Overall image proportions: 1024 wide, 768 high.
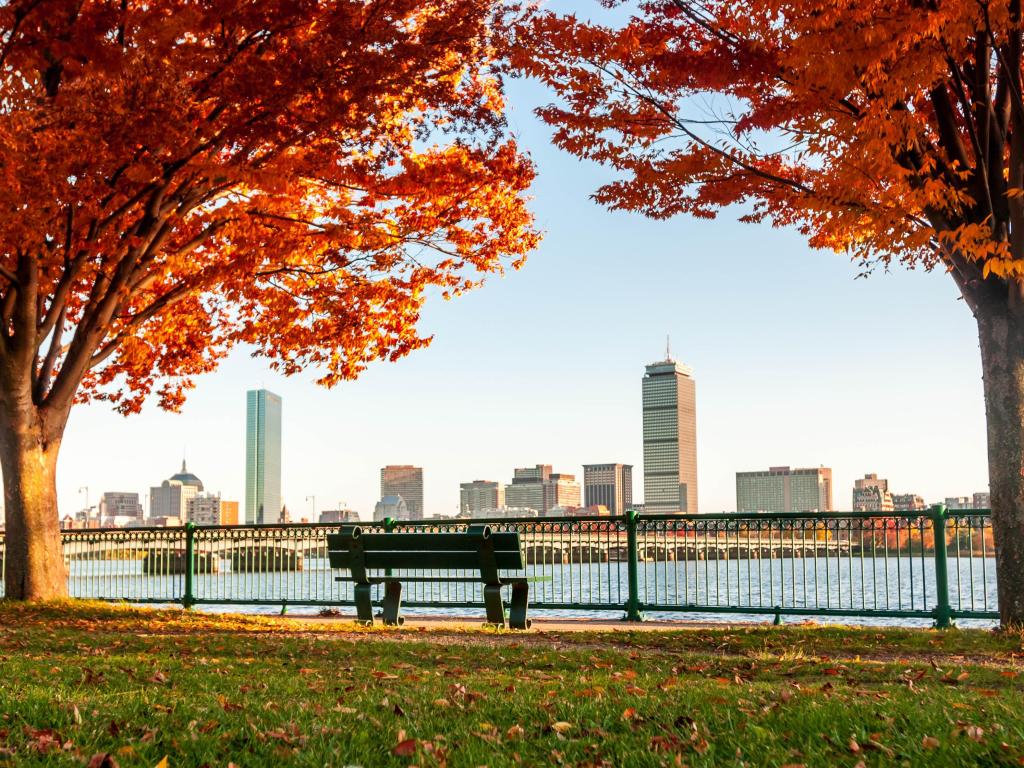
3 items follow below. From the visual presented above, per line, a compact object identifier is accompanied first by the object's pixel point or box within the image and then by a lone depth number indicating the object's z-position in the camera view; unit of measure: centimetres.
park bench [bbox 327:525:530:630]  1092
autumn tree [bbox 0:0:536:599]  1270
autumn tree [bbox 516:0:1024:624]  934
